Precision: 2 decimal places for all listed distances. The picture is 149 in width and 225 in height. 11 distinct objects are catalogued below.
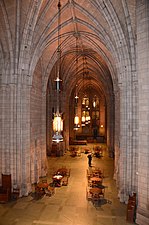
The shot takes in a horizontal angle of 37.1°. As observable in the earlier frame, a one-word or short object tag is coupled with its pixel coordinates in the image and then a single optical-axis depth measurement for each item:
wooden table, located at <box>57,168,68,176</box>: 18.77
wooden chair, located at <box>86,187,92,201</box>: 14.50
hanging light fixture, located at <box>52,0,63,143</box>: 11.14
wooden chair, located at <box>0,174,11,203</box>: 13.83
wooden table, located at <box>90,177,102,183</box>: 16.13
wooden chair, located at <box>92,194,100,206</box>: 13.95
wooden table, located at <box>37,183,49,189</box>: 14.96
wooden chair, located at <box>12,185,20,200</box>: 14.34
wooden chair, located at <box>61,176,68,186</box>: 17.09
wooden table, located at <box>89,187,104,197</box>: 13.94
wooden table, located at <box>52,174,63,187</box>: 16.59
